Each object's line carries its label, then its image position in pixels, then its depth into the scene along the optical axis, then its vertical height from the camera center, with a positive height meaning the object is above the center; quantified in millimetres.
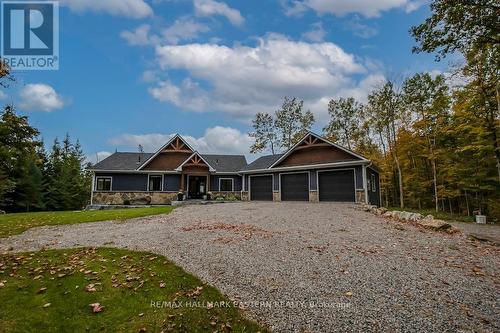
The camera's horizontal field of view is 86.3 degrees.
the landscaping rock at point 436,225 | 9398 -1764
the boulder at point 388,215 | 12477 -1794
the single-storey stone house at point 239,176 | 19016 +420
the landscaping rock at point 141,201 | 23375 -1559
